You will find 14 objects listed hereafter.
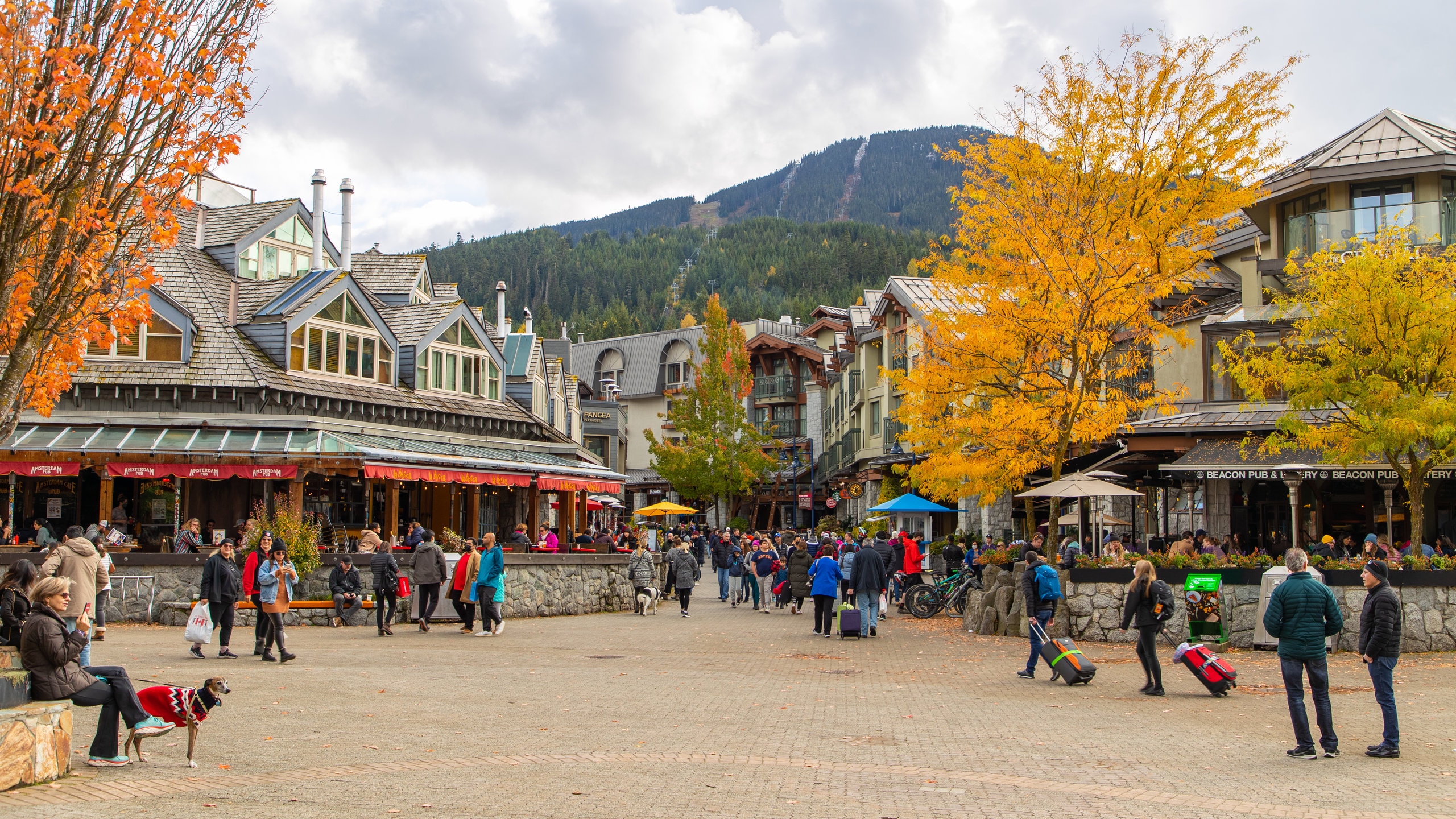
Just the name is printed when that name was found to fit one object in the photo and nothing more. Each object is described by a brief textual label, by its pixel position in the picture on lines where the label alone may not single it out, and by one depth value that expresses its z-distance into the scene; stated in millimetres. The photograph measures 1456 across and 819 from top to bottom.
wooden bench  21516
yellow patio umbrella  45312
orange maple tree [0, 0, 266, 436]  9156
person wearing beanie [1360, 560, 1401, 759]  9539
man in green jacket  9594
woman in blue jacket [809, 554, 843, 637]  20547
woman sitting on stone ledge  8055
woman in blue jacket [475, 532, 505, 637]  19938
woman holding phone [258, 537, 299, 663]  15297
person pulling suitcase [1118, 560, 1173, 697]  13305
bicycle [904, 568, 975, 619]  24312
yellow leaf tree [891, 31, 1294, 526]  21359
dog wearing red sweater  8469
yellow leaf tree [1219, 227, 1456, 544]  19508
